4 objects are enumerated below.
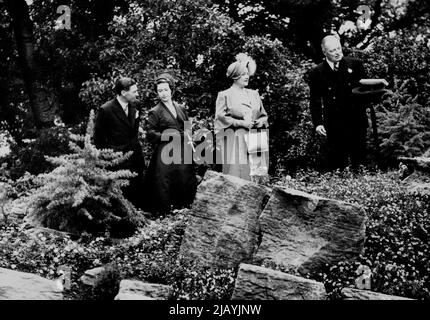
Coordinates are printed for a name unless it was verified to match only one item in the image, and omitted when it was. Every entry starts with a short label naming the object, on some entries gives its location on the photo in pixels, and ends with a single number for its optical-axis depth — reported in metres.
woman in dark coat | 9.33
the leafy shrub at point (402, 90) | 12.26
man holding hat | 9.50
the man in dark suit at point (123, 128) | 9.49
